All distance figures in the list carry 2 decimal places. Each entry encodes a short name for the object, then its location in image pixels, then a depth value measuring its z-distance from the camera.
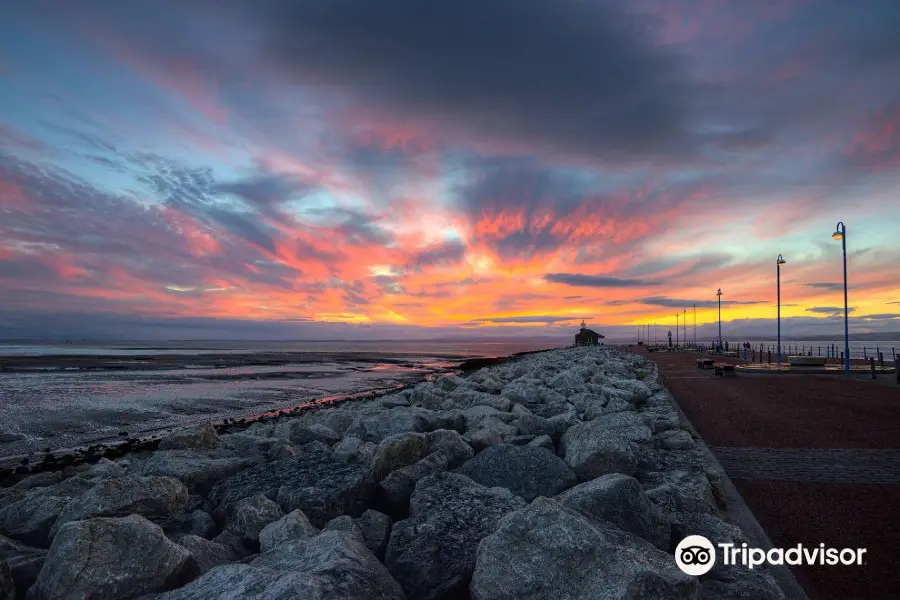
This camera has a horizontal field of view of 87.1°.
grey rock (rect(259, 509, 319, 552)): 3.21
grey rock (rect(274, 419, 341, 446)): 6.83
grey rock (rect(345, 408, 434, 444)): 6.47
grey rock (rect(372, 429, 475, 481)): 4.52
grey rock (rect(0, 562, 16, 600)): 2.68
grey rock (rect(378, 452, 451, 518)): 4.20
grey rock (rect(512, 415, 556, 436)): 6.33
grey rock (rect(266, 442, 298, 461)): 5.77
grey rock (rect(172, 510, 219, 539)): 3.86
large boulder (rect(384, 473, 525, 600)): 2.85
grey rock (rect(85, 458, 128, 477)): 5.39
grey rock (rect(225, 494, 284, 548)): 3.61
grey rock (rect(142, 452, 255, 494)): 4.77
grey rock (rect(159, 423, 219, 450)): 6.23
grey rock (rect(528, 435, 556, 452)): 5.33
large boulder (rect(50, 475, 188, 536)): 3.69
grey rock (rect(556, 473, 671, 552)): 3.16
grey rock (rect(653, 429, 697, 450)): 5.80
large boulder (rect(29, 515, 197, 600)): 2.59
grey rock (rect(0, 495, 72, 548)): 3.84
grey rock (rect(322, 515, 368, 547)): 3.30
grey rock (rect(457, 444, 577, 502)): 4.20
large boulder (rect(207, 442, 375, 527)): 3.99
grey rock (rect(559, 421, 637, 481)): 4.48
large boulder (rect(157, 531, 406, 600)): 2.22
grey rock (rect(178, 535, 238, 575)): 3.05
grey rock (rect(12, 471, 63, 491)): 6.11
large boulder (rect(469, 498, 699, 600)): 2.28
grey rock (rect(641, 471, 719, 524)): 3.73
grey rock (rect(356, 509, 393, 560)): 3.37
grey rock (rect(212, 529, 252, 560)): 3.45
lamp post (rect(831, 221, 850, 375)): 19.34
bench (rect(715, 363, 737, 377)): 19.50
